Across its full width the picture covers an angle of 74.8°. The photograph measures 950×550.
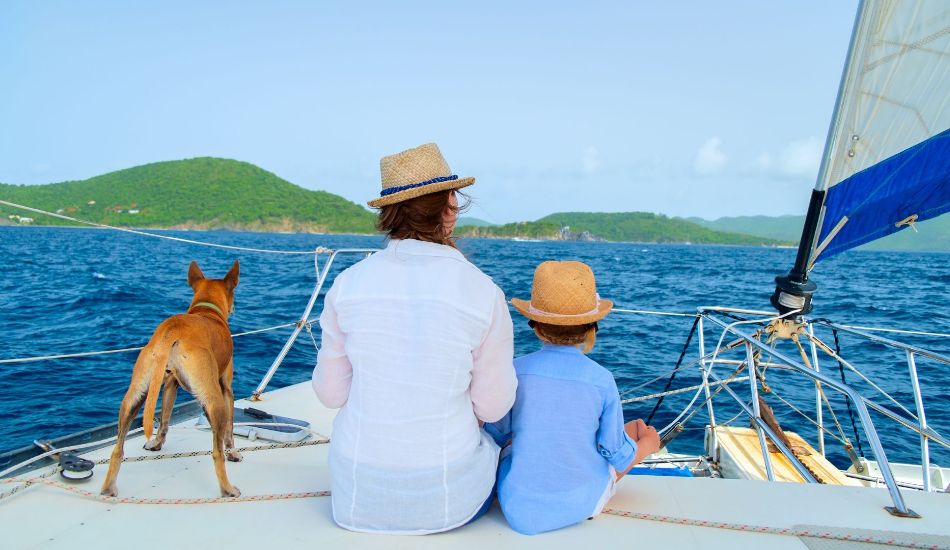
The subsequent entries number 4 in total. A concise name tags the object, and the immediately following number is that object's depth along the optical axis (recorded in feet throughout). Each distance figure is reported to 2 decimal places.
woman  5.65
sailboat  6.30
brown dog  7.27
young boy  6.37
